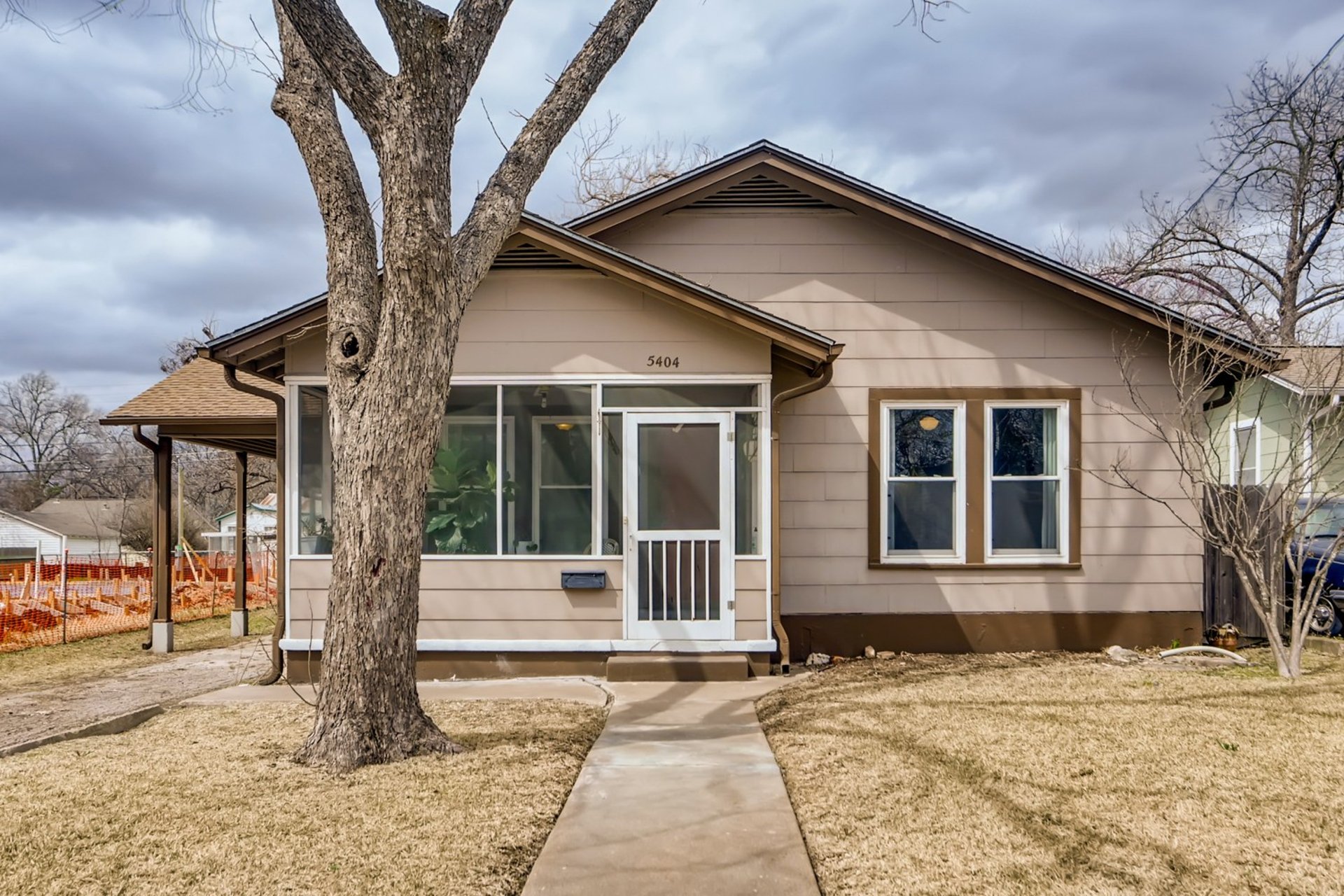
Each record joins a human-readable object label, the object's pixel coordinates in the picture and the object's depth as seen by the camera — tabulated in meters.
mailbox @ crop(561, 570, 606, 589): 8.03
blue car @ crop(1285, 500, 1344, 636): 10.20
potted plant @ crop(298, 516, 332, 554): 8.20
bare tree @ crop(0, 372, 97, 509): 58.97
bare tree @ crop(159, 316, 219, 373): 25.78
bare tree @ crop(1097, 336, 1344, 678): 7.55
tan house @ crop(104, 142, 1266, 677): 8.10
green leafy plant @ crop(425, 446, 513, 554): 8.23
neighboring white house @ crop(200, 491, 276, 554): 42.88
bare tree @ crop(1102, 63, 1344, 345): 16.02
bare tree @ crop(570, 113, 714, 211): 24.31
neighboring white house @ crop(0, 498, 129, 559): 44.16
